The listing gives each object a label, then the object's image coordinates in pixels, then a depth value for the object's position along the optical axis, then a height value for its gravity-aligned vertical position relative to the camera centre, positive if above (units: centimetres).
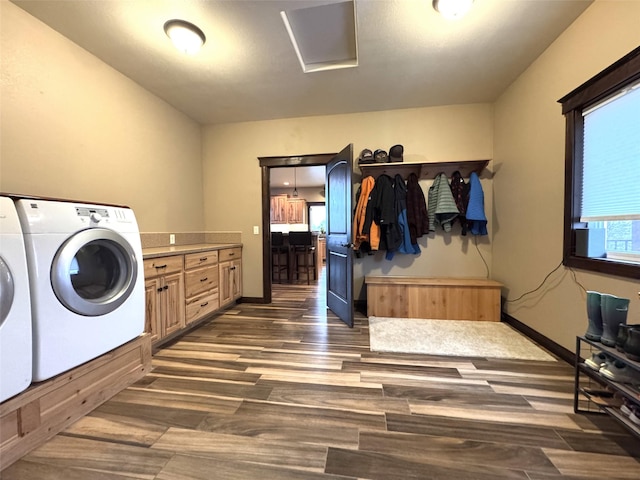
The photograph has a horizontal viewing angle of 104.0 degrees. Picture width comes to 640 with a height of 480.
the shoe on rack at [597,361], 125 -67
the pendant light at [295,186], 656 +141
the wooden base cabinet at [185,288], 198 -53
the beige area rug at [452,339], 201 -97
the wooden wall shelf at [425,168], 280 +74
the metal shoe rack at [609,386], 106 -74
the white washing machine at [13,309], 103 -32
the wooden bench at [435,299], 271 -75
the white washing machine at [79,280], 116 -26
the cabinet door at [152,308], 192 -60
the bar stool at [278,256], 496 -49
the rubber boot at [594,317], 127 -44
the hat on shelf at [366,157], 295 +88
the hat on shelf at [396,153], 291 +92
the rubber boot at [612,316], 118 -41
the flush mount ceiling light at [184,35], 175 +142
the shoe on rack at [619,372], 114 -67
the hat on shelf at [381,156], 292 +88
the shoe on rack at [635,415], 107 -80
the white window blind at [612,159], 146 +46
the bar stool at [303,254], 488 -45
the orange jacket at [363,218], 291 +16
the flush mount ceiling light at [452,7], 154 +141
